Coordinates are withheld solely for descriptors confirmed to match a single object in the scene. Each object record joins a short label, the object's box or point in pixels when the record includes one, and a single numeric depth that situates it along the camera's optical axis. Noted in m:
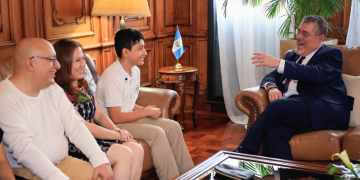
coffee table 2.02
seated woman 2.28
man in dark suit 2.89
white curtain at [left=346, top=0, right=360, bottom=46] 3.91
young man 2.65
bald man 1.88
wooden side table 4.20
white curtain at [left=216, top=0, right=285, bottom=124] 4.43
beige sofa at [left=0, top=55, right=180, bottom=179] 3.07
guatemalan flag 4.45
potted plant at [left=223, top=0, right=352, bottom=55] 3.73
